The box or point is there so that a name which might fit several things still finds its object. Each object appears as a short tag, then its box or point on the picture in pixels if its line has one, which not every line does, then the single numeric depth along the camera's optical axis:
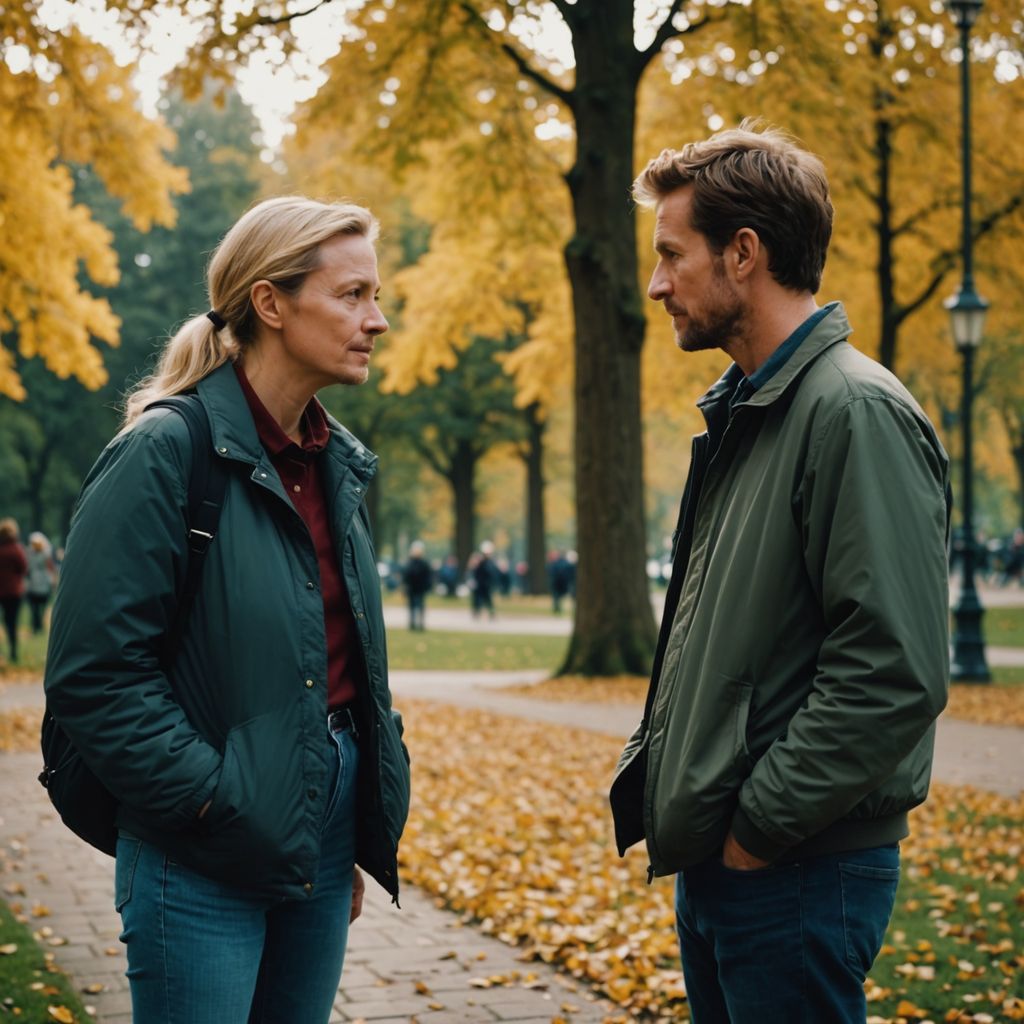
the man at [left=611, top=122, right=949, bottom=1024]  2.24
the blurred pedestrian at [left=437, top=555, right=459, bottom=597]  49.16
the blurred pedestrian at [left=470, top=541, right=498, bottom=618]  31.98
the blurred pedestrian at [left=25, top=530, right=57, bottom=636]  22.42
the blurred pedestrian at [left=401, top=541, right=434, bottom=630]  27.33
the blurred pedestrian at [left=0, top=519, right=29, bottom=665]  18.05
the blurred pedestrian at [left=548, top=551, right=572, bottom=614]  35.56
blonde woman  2.34
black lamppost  15.66
